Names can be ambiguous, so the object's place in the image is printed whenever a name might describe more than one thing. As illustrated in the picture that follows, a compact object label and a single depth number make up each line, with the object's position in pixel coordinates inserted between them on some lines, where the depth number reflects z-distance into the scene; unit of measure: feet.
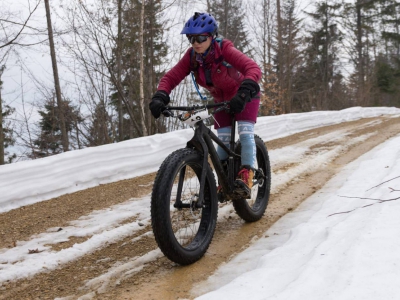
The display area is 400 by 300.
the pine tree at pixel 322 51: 122.52
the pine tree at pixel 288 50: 84.13
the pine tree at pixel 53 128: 56.20
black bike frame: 10.87
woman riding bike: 11.32
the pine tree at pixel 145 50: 45.03
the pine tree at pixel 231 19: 73.97
